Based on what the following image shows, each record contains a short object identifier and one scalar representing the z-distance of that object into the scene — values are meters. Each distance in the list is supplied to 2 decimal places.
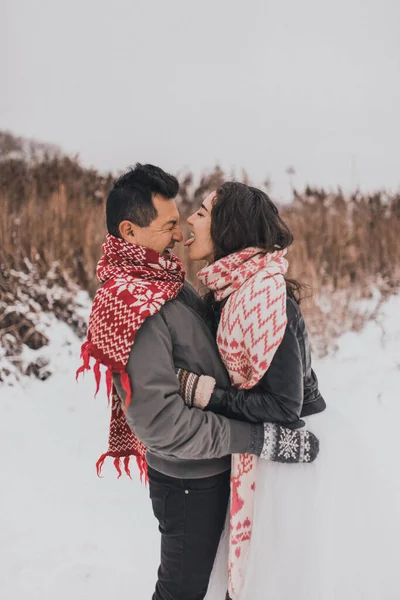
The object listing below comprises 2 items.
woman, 1.02
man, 0.97
